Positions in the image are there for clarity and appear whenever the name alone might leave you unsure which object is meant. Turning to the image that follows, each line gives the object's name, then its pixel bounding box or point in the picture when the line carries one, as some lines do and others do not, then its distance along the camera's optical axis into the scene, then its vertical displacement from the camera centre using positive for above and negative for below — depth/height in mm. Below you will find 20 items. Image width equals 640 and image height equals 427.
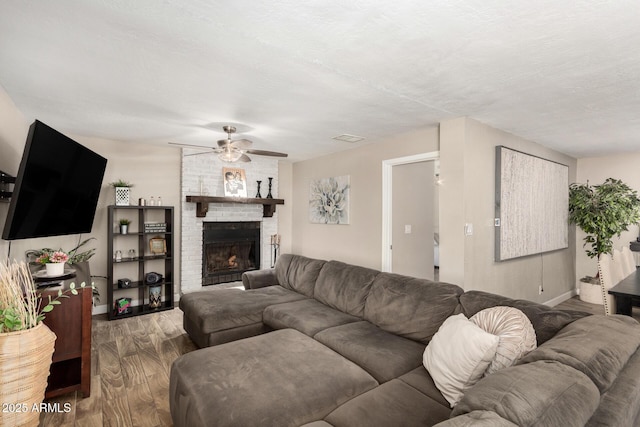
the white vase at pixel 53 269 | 2367 -394
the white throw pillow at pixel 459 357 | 1508 -697
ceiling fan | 3236 +710
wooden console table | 2238 -863
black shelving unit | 4215 -557
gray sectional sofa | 987 -866
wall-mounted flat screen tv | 1997 +215
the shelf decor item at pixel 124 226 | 4129 -126
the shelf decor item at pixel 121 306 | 4039 -1141
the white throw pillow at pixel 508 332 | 1491 -571
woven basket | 1644 -847
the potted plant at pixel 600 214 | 4438 +54
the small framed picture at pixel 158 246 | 4422 -410
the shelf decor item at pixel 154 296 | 4324 -1087
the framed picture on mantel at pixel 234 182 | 5094 +561
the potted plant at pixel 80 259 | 2729 -462
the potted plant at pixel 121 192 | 4078 +309
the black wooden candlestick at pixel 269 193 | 5458 +408
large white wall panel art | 3490 +161
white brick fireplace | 4777 +176
